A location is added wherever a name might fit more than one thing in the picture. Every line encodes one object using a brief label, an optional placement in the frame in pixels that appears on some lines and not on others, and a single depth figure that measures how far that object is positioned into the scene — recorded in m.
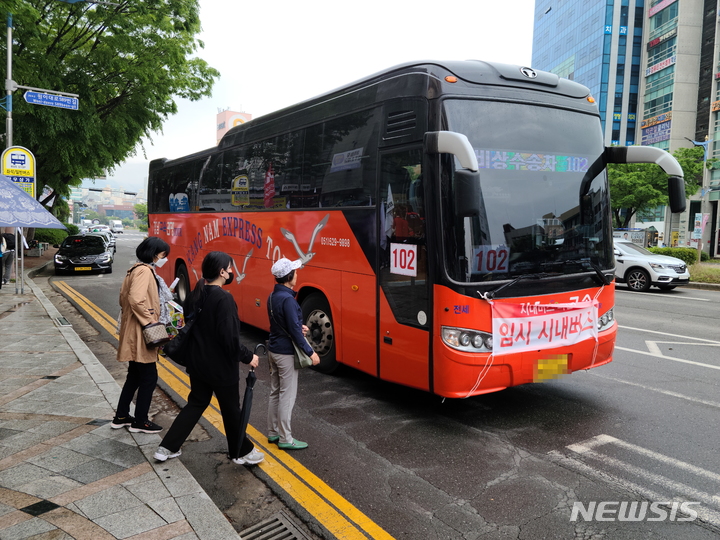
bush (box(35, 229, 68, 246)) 36.00
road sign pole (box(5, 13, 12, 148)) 13.01
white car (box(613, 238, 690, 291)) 15.92
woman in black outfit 3.84
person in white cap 4.30
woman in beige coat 4.50
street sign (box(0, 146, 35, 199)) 12.68
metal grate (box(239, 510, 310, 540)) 3.30
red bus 4.70
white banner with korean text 4.76
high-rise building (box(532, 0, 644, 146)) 62.66
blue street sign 12.55
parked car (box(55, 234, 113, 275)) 19.69
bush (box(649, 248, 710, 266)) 23.03
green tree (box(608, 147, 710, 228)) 35.53
